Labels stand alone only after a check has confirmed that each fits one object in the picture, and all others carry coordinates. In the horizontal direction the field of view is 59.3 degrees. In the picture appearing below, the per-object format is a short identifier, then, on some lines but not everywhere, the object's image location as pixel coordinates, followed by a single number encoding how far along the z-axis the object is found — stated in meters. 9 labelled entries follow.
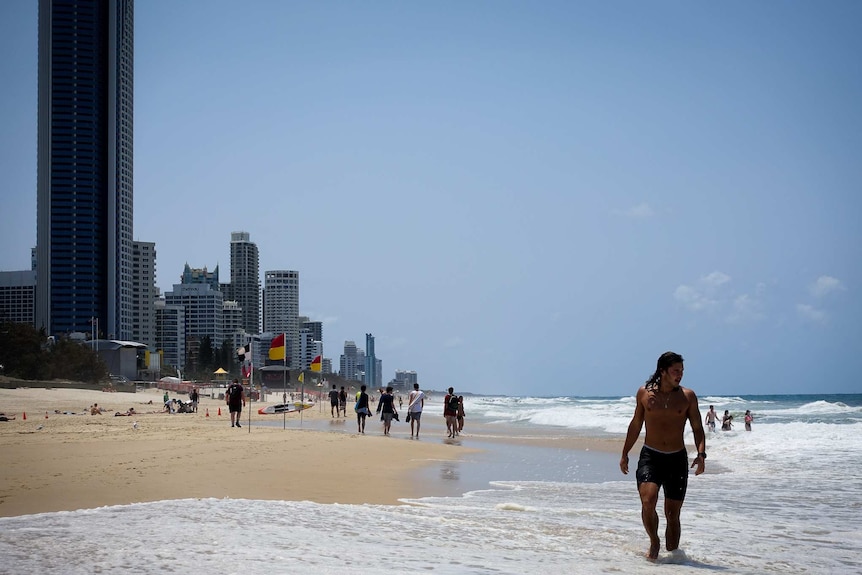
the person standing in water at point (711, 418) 30.83
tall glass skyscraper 133.12
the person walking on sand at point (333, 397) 36.75
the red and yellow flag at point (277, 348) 28.29
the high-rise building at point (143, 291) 167.62
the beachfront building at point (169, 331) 195.50
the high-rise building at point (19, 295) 127.25
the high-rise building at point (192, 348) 180.00
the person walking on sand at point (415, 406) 23.53
